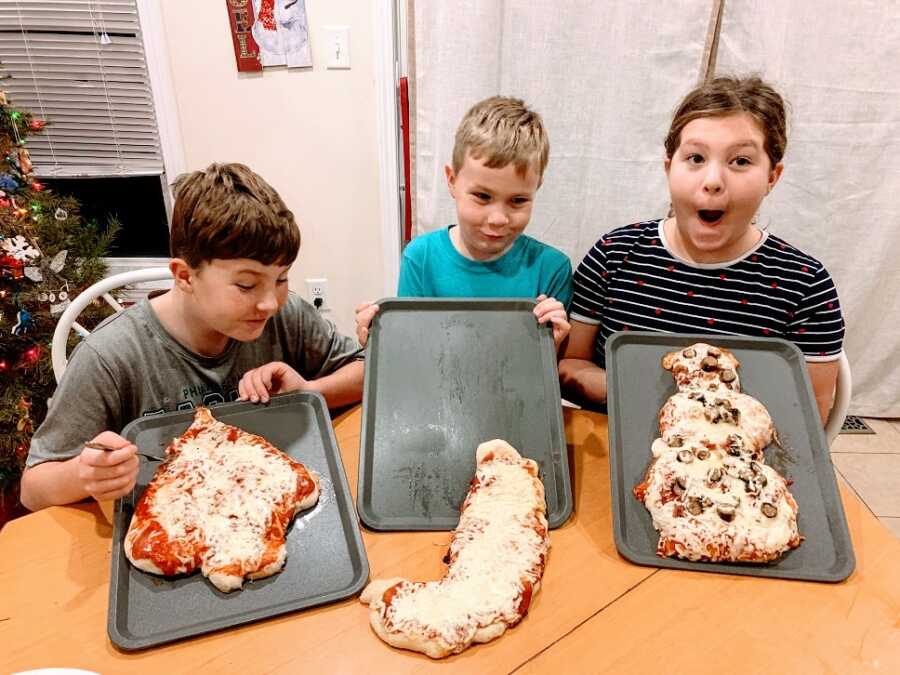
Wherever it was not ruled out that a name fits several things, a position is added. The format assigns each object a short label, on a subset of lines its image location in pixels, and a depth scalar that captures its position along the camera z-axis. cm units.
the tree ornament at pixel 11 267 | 184
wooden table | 79
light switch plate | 221
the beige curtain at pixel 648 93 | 198
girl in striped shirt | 116
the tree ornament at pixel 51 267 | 199
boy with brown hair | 101
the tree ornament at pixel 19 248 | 183
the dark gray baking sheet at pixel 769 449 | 91
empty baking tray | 102
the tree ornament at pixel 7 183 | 187
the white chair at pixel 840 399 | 126
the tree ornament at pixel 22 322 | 189
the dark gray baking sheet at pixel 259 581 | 81
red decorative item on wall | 215
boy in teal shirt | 122
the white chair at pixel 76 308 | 132
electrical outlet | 266
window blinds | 224
